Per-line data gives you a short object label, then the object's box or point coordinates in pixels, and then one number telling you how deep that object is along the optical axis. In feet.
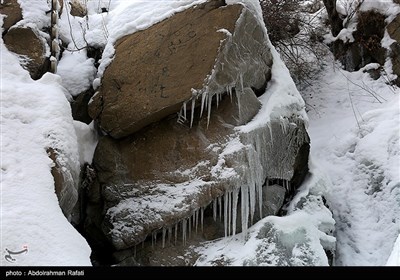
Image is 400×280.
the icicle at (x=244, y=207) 14.98
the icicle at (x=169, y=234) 15.12
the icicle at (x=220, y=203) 15.04
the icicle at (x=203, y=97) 15.44
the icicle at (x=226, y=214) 14.82
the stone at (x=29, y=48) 16.34
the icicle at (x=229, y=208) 14.94
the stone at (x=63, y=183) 12.30
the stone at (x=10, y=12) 16.96
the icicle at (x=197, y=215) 15.05
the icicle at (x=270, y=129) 16.22
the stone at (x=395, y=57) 22.46
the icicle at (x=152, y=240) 15.24
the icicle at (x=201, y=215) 15.01
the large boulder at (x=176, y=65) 15.70
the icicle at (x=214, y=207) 15.02
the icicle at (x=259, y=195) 15.34
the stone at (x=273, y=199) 15.90
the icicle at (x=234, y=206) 14.79
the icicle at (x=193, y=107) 15.51
